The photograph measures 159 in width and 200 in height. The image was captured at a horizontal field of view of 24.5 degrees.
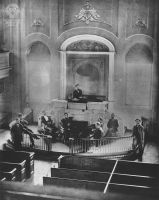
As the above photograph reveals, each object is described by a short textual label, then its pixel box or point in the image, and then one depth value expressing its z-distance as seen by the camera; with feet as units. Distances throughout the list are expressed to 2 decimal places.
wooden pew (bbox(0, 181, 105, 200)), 25.03
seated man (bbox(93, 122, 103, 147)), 41.52
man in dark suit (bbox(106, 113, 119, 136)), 43.86
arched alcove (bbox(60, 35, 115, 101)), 50.55
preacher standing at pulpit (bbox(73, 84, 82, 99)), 48.42
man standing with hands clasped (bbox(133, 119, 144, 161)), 39.24
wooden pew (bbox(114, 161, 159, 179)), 32.12
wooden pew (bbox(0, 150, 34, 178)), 35.50
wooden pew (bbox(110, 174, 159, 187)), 29.71
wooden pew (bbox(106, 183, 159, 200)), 24.54
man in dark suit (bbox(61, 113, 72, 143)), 43.69
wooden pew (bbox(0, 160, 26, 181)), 33.22
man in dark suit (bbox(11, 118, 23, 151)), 40.46
